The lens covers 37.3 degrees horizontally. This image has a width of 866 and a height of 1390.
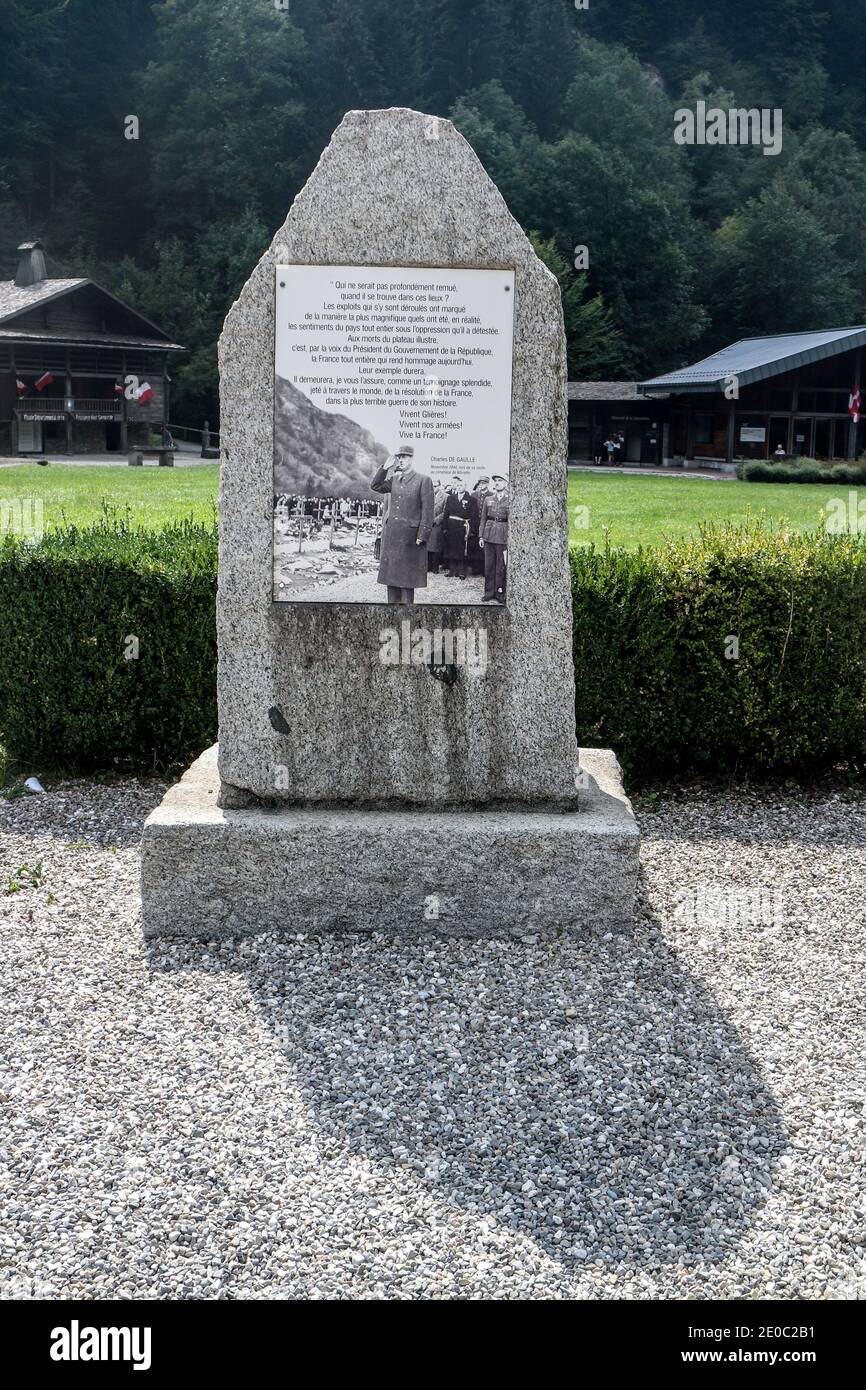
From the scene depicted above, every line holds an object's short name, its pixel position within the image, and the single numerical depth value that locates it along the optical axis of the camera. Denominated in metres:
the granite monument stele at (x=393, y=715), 4.96
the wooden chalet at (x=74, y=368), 45.22
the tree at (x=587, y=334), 57.66
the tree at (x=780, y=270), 63.78
